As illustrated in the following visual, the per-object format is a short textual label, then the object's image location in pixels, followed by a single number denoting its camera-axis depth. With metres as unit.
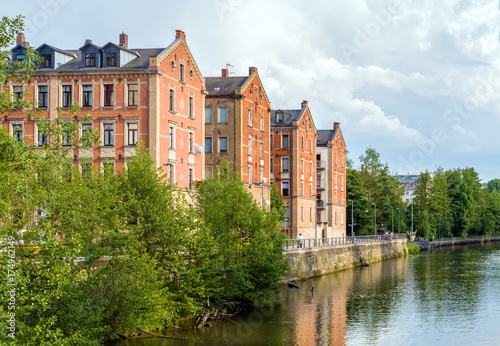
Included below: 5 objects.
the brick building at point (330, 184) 101.00
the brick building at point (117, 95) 54.09
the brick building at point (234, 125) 69.75
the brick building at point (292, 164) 86.63
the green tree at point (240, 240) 39.19
